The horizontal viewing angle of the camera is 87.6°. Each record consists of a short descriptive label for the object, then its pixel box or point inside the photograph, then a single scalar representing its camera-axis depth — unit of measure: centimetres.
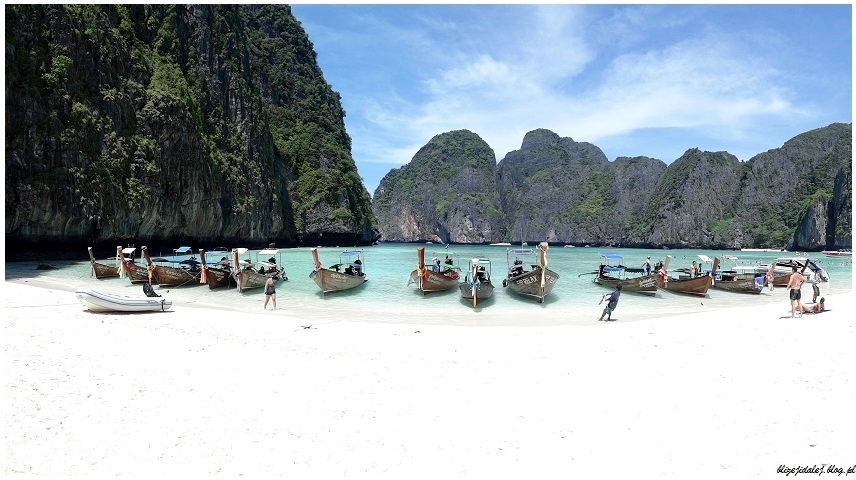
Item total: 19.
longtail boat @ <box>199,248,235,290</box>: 2161
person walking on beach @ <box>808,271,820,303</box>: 1446
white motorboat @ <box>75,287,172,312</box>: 1309
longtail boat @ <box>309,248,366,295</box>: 2036
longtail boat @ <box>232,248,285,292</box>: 2103
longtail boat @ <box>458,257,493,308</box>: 1817
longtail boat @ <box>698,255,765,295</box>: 2325
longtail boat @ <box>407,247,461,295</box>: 2052
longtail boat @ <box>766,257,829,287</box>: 2655
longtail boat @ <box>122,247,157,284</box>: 2314
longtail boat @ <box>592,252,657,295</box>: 2210
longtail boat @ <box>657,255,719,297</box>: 2183
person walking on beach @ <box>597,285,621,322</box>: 1472
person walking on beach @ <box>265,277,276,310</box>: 1650
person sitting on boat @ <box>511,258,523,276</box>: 2359
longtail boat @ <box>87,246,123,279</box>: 2488
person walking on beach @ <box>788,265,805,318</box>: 1252
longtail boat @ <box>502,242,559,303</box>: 1867
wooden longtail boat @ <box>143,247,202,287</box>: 2230
